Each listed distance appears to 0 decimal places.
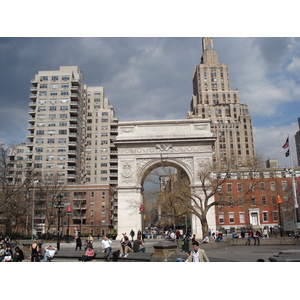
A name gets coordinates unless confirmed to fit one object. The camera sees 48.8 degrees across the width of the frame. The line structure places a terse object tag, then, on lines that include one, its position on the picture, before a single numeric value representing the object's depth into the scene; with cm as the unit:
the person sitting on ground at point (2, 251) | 1463
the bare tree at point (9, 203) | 2746
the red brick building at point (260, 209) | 5132
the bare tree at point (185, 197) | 2533
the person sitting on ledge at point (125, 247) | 1625
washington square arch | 3669
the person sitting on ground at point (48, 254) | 1440
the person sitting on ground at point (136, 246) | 1668
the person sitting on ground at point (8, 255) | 1426
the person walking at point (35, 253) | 1364
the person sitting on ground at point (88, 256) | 1413
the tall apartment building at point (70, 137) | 6569
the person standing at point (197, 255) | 1004
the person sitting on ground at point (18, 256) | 1369
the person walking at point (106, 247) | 1538
